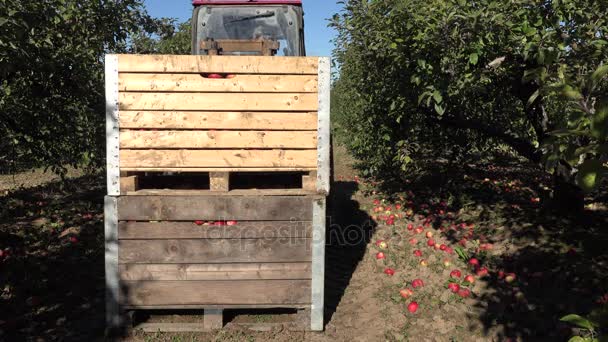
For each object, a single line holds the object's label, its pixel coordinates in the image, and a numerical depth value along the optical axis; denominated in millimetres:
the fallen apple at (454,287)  4586
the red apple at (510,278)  4555
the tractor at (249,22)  5988
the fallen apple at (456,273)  4906
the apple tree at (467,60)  3766
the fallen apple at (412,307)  4312
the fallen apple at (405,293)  4648
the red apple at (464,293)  4473
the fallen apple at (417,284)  4832
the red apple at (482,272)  4844
